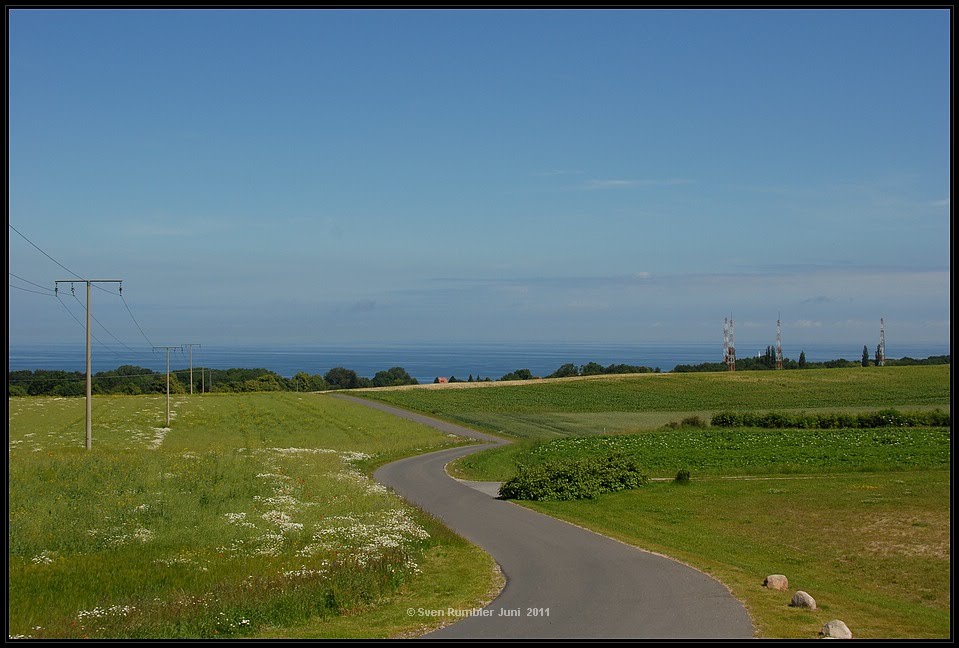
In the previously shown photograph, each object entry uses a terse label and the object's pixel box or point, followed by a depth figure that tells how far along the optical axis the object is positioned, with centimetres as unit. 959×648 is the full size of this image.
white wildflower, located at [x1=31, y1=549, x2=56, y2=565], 2219
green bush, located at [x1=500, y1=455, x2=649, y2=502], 3972
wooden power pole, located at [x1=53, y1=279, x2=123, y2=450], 4900
